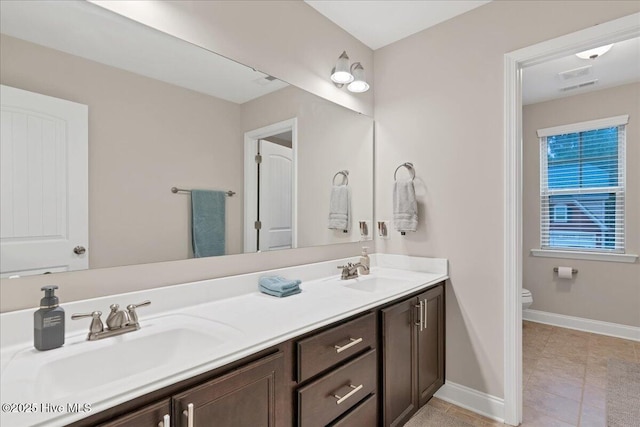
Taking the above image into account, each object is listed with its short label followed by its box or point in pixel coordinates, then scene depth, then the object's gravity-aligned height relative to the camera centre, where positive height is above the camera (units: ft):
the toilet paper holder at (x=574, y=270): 11.43 -2.03
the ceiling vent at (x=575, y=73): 9.45 +4.12
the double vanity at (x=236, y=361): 2.55 -1.45
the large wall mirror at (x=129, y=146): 3.49 +0.93
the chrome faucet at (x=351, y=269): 6.75 -1.20
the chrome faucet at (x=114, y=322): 3.51 -1.20
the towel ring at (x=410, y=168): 7.57 +1.05
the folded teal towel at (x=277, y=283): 5.22 -1.13
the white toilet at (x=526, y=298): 10.80 -2.83
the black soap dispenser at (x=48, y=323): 3.17 -1.06
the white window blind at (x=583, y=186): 10.75 +0.92
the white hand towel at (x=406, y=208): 7.29 +0.12
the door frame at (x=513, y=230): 6.20 -0.33
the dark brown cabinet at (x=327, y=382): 2.73 -1.92
